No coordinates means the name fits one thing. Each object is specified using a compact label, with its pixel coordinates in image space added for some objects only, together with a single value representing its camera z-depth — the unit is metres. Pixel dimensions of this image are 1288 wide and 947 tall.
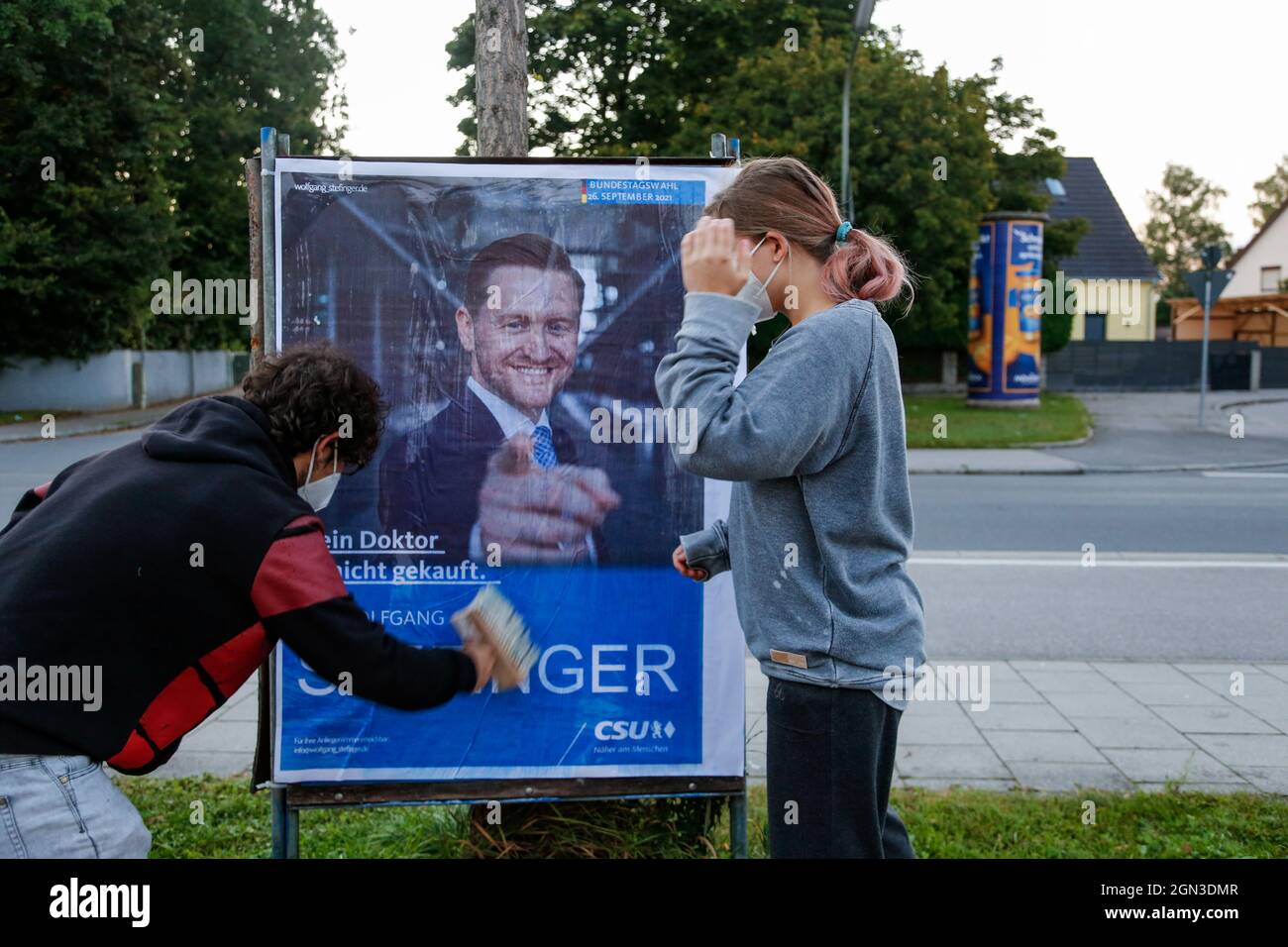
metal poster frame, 3.12
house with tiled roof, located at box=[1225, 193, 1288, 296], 53.81
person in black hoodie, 2.12
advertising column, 24.25
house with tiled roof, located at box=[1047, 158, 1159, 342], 44.66
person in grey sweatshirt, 2.19
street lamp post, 15.13
